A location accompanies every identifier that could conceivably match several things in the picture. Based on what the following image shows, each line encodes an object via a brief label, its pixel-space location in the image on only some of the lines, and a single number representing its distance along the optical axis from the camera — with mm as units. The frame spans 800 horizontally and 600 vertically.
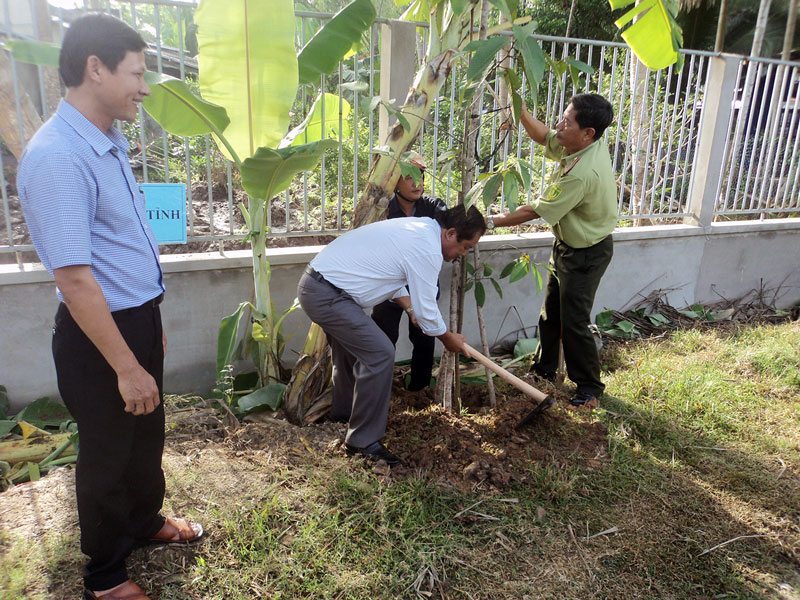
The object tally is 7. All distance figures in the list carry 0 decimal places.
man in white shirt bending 3033
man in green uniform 3684
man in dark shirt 3750
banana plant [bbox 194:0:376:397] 3049
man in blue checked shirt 1672
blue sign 3441
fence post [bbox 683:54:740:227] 5402
